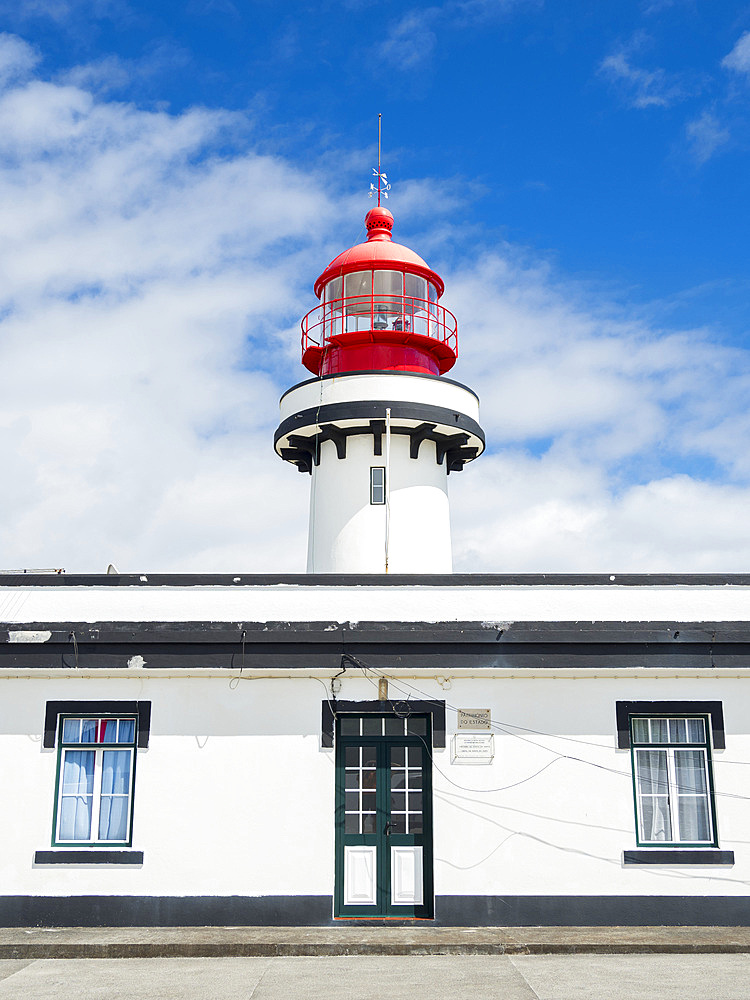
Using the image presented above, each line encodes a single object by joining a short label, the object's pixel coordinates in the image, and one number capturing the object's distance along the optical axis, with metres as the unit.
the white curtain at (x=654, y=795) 10.72
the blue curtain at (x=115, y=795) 10.71
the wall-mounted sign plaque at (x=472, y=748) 10.73
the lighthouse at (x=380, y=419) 15.13
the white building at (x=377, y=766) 10.49
